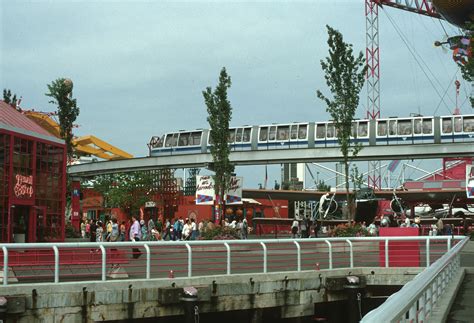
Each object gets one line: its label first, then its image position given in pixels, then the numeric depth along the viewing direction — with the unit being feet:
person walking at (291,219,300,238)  158.51
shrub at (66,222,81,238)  148.55
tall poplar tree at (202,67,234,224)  154.92
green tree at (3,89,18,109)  181.16
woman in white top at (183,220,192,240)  128.63
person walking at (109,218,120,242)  105.12
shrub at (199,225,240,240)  112.78
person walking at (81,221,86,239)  163.68
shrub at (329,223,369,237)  114.21
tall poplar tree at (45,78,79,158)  168.96
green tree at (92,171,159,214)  269.23
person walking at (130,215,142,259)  97.96
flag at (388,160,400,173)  371.41
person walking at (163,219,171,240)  140.95
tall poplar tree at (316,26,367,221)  134.92
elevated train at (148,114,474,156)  207.51
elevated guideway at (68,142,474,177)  202.80
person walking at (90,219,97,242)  124.07
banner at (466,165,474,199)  175.94
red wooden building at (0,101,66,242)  81.87
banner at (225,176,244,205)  181.78
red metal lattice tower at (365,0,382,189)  297.94
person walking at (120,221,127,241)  128.57
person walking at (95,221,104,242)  124.98
